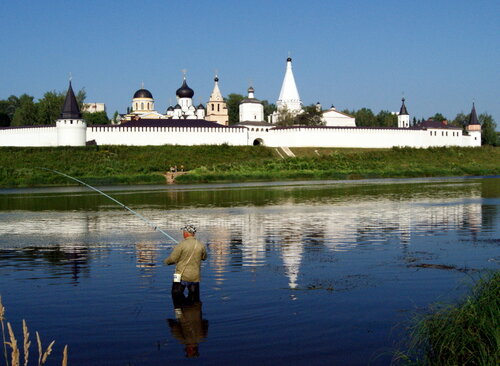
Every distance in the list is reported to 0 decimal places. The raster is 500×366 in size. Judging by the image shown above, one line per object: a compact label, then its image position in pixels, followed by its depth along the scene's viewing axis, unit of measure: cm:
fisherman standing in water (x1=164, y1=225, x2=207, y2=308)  744
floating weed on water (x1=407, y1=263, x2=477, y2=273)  930
